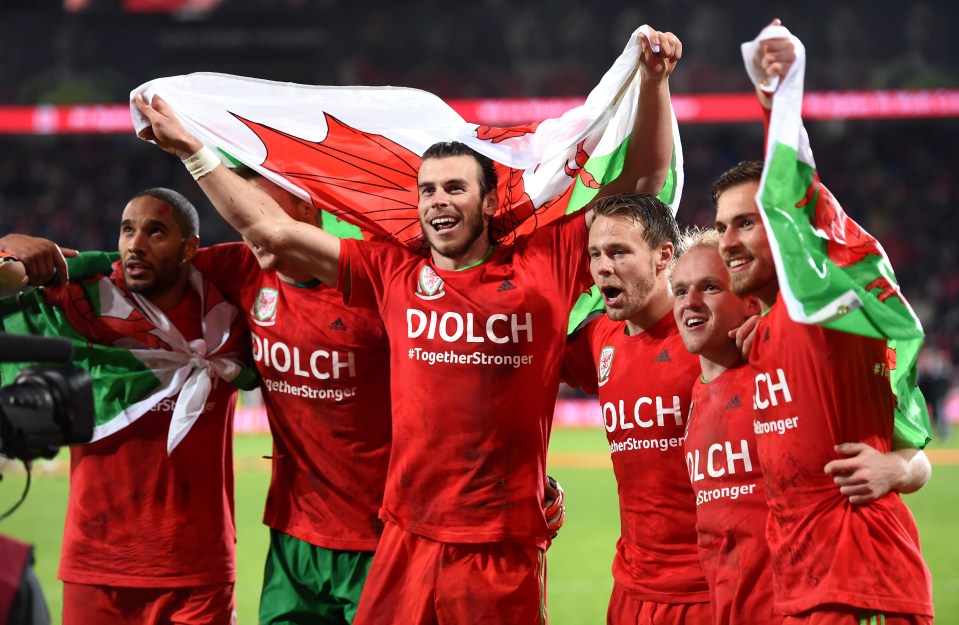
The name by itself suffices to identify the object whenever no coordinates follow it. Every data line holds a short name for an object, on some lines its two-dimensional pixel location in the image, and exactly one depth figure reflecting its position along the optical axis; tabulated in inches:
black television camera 227.5
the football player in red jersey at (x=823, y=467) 263.9
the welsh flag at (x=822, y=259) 257.0
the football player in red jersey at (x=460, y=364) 316.8
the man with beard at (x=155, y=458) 386.0
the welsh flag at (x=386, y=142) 365.7
